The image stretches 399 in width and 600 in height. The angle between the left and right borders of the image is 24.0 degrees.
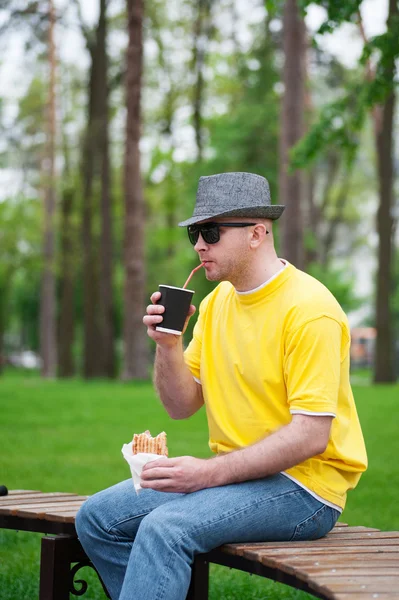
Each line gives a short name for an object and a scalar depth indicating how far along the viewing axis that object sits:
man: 3.38
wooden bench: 2.94
